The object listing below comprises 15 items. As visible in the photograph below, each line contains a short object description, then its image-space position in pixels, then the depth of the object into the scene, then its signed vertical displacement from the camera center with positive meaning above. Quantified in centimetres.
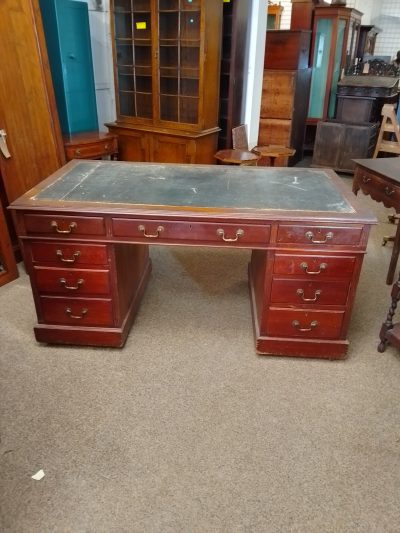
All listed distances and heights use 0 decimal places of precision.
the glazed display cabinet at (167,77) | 370 -8
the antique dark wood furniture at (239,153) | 379 -72
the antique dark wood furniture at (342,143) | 542 -87
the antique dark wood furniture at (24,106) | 273 -25
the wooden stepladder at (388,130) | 512 -67
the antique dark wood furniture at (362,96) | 560 -30
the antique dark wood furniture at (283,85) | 525 -17
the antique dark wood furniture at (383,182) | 254 -65
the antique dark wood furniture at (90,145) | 350 -62
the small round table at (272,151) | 417 -75
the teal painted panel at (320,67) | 575 +4
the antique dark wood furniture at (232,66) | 390 +3
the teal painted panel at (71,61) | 351 +5
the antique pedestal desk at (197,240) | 192 -73
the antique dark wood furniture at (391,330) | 217 -126
